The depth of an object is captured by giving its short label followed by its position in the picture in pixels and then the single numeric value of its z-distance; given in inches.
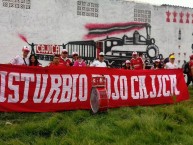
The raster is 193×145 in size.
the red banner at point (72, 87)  357.4
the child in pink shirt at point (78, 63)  478.7
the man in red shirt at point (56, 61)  425.4
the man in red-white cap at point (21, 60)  406.6
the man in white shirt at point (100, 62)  478.7
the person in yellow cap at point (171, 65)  539.2
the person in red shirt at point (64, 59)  458.0
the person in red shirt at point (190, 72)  596.7
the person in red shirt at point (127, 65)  558.2
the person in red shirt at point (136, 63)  547.6
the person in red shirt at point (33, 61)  417.7
